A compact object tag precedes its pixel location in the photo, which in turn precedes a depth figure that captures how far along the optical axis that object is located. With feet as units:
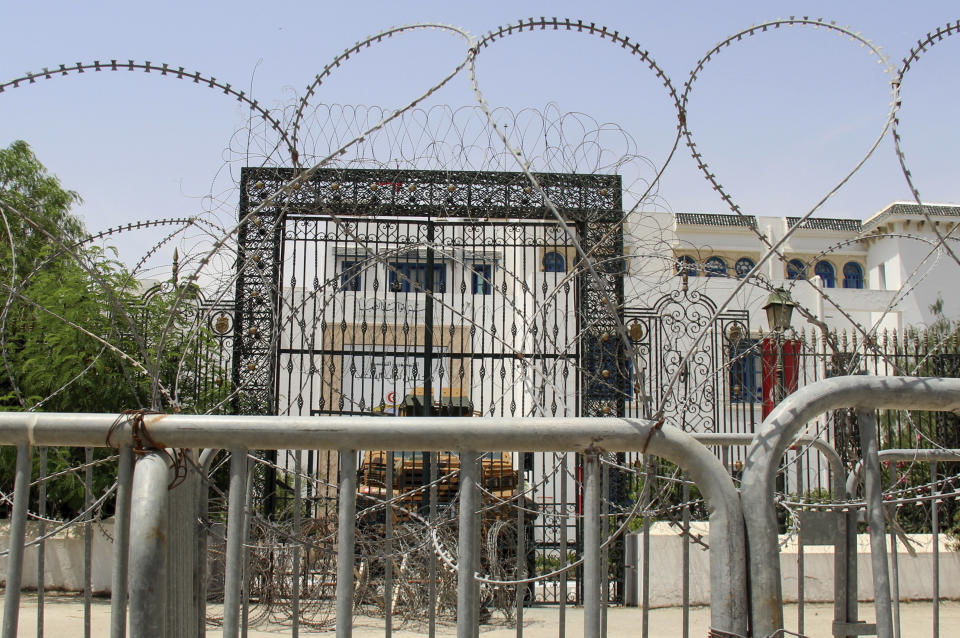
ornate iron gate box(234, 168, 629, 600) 28.14
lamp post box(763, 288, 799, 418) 20.05
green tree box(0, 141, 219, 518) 25.72
